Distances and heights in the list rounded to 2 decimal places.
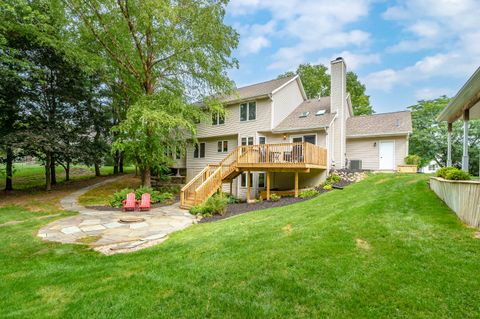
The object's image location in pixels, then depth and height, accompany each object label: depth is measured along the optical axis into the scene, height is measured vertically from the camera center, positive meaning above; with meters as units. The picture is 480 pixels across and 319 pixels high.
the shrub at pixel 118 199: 11.56 -2.02
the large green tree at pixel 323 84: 28.77 +8.64
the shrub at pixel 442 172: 6.73 -0.41
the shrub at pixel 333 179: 12.82 -1.12
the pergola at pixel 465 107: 5.98 +1.64
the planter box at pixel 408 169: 12.96 -0.59
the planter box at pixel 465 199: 4.54 -0.83
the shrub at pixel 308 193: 11.42 -1.68
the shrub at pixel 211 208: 9.64 -2.01
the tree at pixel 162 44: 11.93 +6.01
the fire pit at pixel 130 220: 8.03 -2.07
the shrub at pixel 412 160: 13.20 -0.12
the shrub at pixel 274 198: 11.93 -2.00
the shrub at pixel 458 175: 5.68 -0.40
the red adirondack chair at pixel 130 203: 10.33 -1.94
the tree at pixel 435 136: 19.07 +1.71
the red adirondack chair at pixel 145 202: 10.40 -1.94
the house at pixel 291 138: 12.34 +1.21
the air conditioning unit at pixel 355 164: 14.89 -0.40
